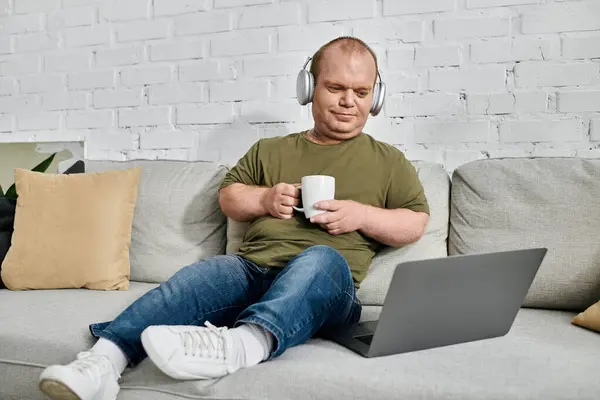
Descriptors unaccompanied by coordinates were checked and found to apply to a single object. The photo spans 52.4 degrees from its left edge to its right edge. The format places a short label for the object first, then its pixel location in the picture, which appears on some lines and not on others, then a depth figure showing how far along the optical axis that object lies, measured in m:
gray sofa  1.00
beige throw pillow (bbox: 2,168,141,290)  1.68
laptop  1.00
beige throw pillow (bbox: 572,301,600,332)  1.28
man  1.04
